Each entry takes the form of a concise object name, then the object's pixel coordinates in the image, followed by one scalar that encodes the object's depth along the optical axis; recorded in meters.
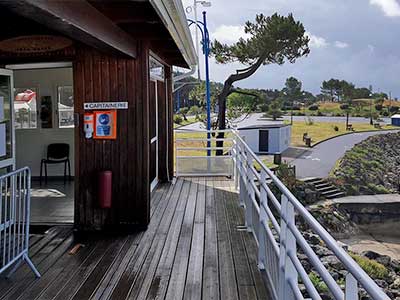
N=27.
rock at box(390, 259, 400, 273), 13.19
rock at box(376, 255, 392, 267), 13.31
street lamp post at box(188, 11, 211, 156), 13.34
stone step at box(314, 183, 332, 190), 20.13
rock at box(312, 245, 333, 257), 9.98
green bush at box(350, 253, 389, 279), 11.57
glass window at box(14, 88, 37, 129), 7.81
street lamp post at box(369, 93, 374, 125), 40.47
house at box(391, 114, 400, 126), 41.59
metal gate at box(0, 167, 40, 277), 3.36
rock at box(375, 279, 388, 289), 10.69
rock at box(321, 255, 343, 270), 8.77
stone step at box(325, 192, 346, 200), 20.01
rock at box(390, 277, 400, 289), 11.38
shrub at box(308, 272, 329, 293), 6.60
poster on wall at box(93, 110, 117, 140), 4.79
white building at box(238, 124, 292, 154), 23.22
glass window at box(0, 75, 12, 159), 4.75
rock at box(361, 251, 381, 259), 13.76
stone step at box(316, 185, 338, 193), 20.04
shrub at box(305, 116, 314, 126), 37.81
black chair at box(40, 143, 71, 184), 7.77
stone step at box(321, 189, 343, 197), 19.89
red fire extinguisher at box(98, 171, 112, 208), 4.73
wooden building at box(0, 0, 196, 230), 4.72
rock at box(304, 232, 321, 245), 12.16
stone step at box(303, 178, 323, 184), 19.98
